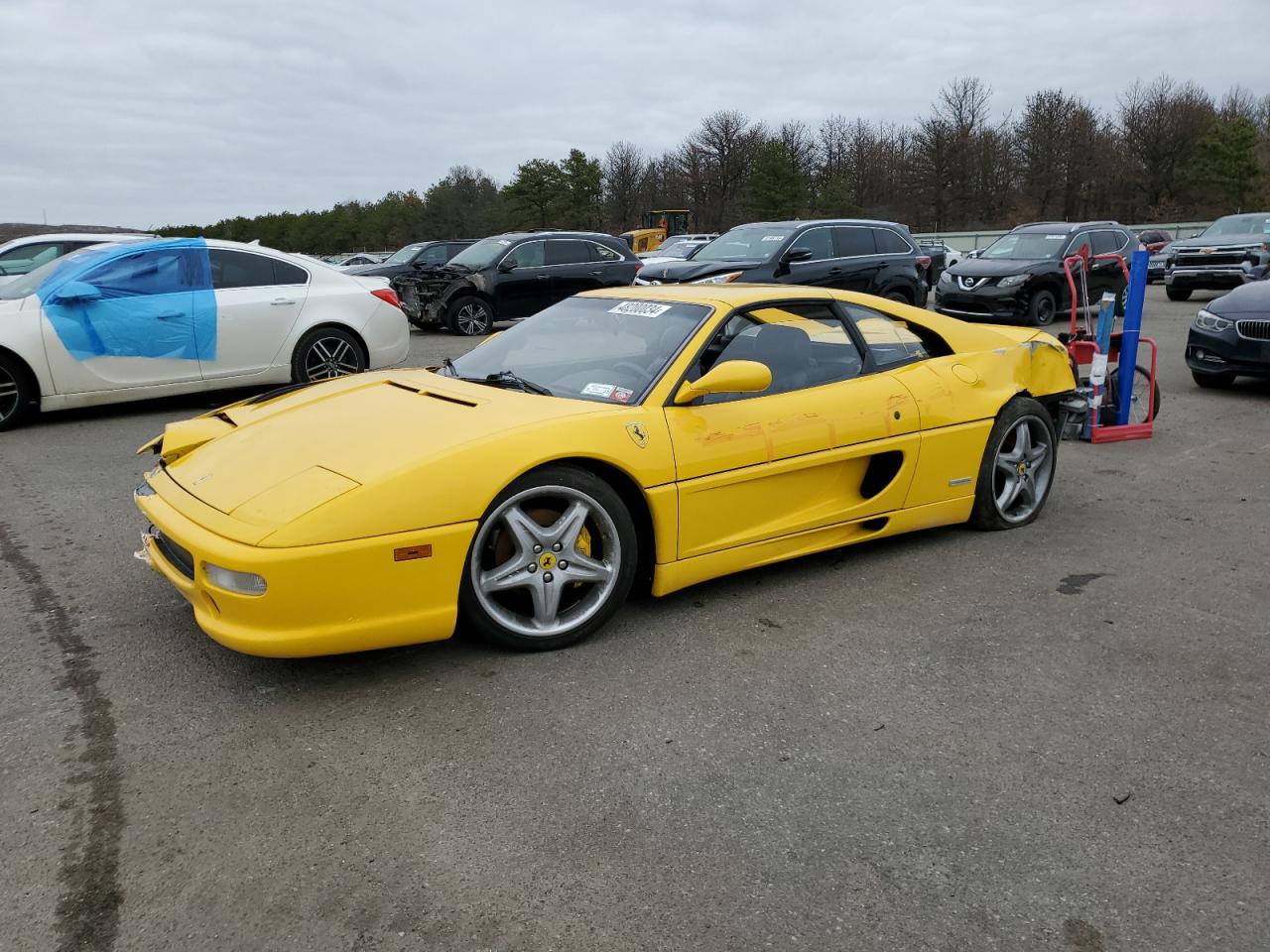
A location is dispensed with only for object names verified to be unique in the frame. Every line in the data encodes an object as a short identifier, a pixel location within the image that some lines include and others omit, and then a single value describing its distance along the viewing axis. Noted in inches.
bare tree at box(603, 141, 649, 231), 2837.1
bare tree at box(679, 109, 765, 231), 2561.5
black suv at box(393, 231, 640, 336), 583.2
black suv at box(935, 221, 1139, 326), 570.3
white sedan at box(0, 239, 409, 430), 301.0
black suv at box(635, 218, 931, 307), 506.3
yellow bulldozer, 1641.2
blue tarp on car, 303.0
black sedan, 353.4
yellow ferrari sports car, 126.3
